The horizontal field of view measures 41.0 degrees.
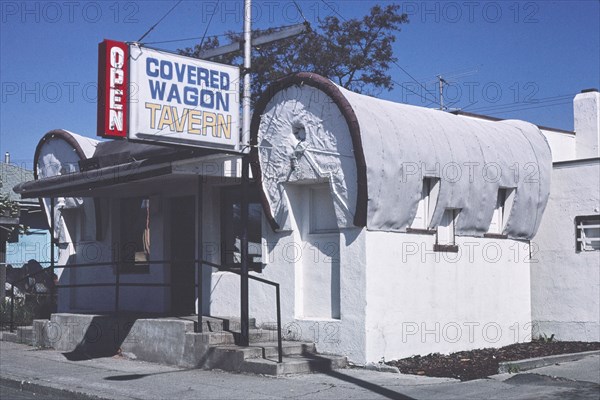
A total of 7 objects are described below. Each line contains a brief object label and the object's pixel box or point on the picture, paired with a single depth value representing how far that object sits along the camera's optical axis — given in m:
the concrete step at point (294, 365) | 11.79
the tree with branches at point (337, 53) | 33.25
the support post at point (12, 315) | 17.50
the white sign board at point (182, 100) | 11.76
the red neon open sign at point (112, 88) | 11.66
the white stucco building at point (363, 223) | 12.90
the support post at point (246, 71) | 12.94
